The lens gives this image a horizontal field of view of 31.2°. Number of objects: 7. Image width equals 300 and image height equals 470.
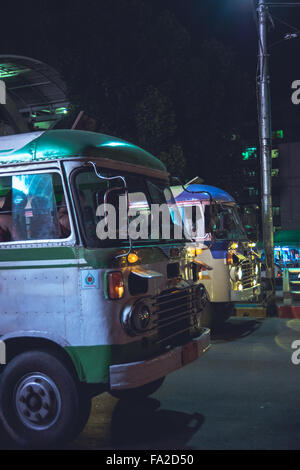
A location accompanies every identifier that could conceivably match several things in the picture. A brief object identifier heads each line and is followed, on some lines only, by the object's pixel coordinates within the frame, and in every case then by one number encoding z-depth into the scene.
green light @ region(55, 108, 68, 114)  21.42
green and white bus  4.52
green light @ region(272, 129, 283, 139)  78.16
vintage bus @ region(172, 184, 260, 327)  9.82
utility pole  13.50
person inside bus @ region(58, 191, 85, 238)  4.75
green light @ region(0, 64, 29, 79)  17.97
